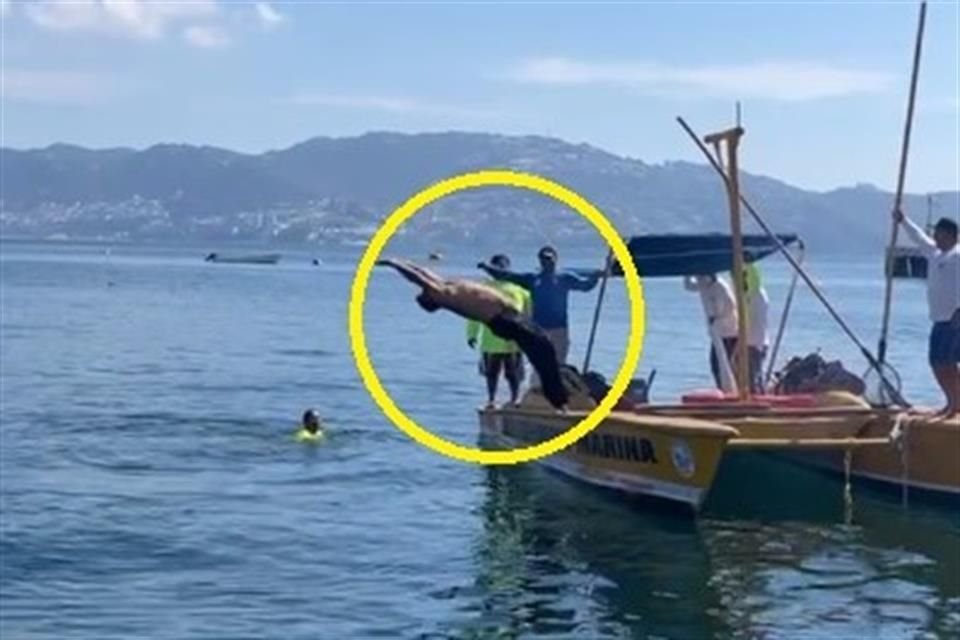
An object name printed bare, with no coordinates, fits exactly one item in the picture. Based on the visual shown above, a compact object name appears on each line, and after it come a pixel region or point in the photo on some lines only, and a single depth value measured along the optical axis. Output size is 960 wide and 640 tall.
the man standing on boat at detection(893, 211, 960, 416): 20.05
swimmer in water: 29.64
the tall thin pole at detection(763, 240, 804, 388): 26.11
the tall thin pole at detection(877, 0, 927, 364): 22.45
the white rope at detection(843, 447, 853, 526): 21.25
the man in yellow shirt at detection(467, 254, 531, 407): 25.98
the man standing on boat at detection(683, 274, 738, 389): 24.69
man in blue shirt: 23.86
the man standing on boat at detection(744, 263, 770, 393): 24.62
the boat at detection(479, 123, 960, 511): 19.86
